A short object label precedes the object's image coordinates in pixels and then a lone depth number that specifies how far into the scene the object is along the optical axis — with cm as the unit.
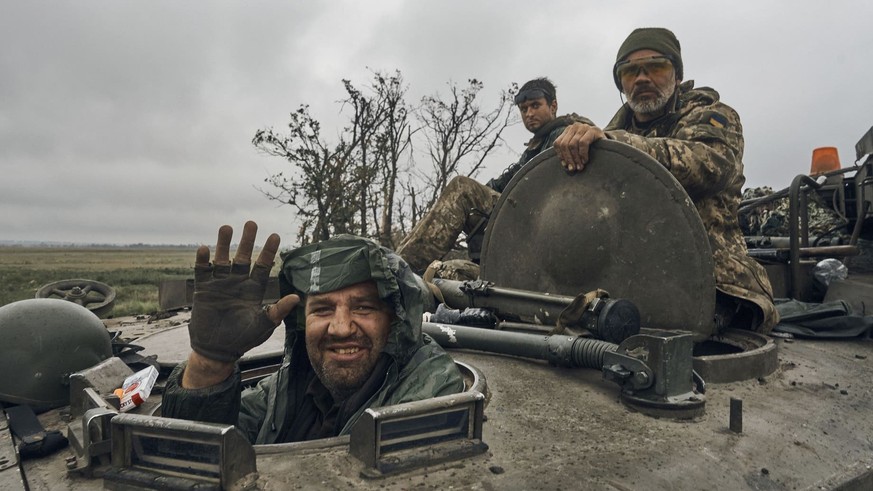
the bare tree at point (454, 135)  2088
